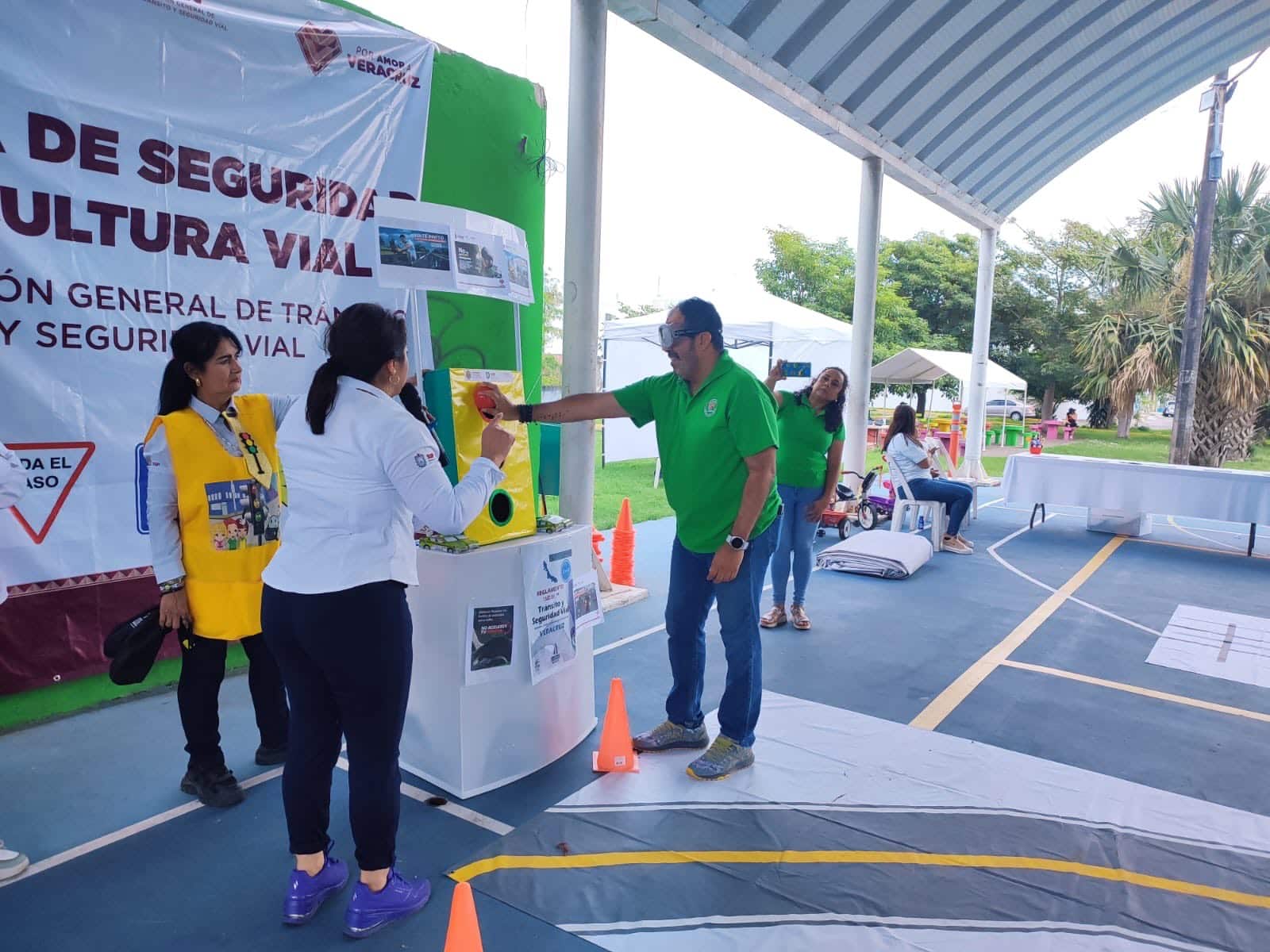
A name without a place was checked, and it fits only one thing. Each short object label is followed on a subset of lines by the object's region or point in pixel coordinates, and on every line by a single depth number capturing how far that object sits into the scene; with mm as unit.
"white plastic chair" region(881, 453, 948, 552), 8039
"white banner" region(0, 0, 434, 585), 3377
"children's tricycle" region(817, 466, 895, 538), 8731
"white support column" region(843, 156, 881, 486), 9297
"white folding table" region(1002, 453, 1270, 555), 8109
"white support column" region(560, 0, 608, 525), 5043
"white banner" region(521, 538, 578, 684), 3168
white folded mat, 6988
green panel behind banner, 4891
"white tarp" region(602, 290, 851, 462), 10953
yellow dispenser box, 2959
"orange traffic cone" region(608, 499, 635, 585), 6406
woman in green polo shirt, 5199
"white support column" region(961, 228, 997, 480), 13328
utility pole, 11789
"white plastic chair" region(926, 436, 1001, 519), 9464
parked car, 29250
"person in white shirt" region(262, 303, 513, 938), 2084
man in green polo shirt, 3043
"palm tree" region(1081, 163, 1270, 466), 14414
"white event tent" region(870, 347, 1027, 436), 17359
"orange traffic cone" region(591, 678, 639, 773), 3352
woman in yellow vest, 2764
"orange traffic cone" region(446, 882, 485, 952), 1962
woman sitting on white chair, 7922
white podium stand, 3008
